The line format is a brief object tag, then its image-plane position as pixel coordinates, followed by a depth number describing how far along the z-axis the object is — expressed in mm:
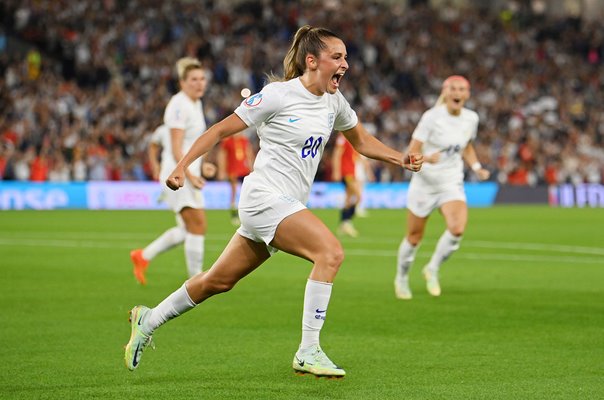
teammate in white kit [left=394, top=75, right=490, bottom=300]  13039
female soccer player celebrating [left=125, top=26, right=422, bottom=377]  7637
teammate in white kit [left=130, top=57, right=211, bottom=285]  13422
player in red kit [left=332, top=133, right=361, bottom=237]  24656
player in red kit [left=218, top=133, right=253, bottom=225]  29025
